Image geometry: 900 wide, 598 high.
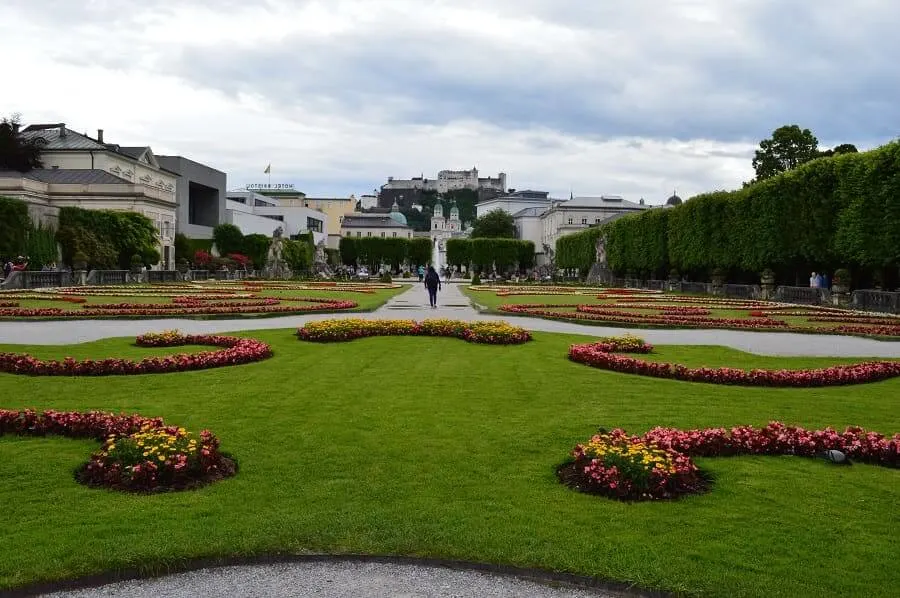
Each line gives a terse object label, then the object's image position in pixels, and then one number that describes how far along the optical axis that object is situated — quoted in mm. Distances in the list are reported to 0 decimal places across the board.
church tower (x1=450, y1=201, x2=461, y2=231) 186625
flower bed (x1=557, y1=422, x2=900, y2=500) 6277
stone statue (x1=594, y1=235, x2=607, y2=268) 69562
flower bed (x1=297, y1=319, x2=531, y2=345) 16344
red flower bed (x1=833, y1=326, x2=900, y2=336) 19841
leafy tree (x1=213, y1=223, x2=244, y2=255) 86562
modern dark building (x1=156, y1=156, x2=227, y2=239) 85875
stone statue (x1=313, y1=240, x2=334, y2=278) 84106
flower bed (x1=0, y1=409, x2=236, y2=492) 6379
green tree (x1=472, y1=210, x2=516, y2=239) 134750
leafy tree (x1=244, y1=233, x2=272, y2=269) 88750
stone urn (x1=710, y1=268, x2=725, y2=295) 47341
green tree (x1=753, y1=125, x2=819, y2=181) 62969
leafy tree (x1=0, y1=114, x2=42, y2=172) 65688
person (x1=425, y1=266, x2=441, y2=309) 29266
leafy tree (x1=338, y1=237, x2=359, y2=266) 112375
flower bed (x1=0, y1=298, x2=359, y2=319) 22250
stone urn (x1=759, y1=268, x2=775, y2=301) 40250
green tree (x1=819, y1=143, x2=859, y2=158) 60356
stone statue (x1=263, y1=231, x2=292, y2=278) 70125
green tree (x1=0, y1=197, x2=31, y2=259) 46094
